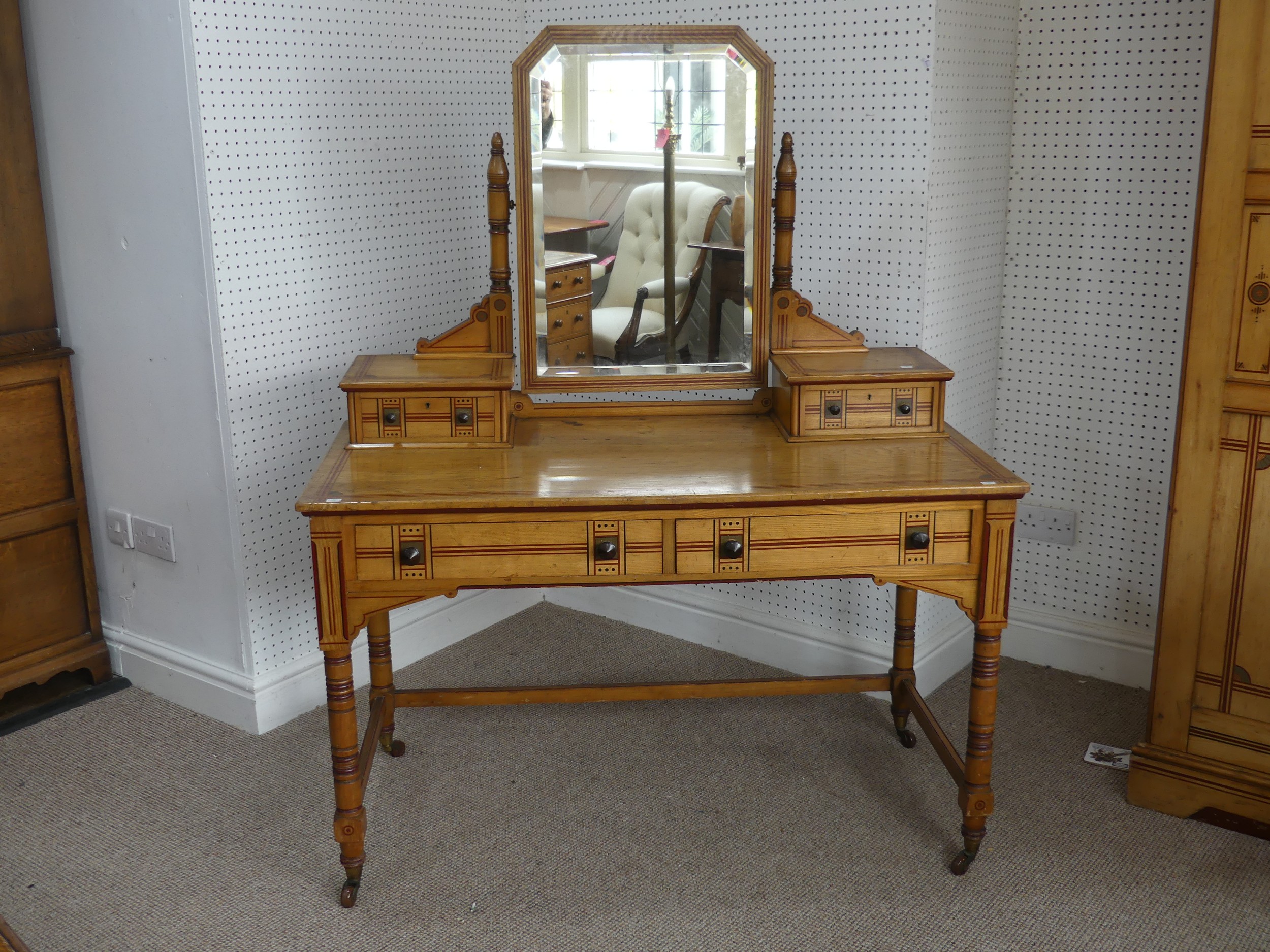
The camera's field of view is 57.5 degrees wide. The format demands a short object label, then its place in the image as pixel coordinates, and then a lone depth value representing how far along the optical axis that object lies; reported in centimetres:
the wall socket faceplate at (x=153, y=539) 341
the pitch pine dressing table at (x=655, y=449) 248
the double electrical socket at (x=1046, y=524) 364
